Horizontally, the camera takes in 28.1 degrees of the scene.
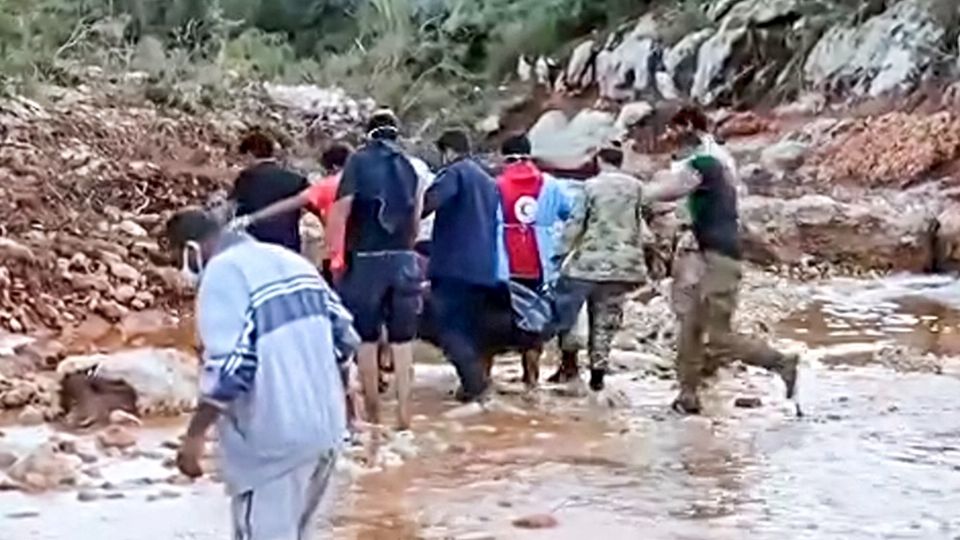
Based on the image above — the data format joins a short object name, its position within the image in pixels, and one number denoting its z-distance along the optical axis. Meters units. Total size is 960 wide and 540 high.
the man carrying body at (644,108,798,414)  10.05
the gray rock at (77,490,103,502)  8.42
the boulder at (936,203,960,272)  19.30
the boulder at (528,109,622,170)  31.41
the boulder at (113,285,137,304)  15.02
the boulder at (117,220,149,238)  17.12
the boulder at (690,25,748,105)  34.31
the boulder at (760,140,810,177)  27.95
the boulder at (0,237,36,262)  14.81
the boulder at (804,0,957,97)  30.06
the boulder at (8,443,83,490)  8.66
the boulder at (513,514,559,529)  7.88
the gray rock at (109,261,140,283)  15.45
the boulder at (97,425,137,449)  9.57
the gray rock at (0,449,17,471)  8.94
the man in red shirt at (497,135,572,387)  10.95
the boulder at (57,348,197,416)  10.52
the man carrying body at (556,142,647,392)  10.77
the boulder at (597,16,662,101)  36.34
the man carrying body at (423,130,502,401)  10.38
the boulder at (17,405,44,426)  10.31
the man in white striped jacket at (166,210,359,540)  5.01
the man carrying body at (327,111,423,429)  9.46
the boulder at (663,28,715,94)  35.03
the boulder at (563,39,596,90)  38.12
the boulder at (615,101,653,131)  32.69
